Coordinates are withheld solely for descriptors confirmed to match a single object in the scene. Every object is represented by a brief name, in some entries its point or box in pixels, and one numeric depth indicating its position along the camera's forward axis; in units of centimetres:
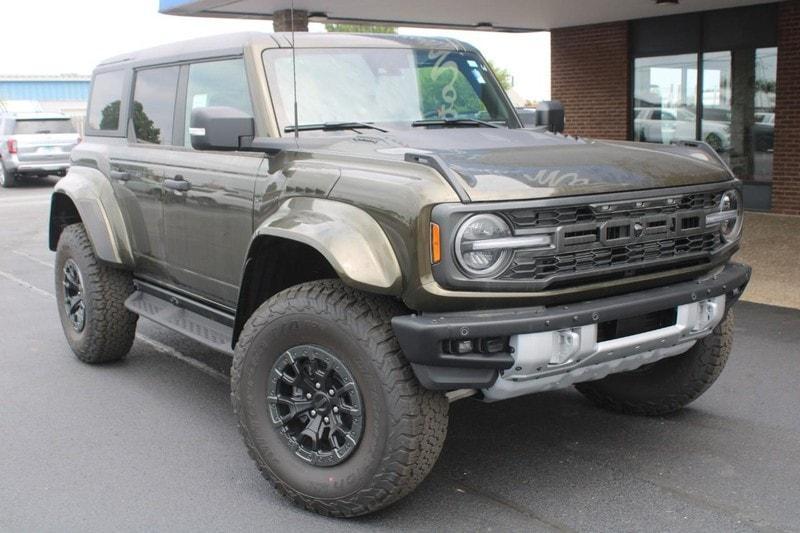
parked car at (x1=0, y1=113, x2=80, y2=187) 2325
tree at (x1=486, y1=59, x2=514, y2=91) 7319
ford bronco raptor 353
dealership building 1332
